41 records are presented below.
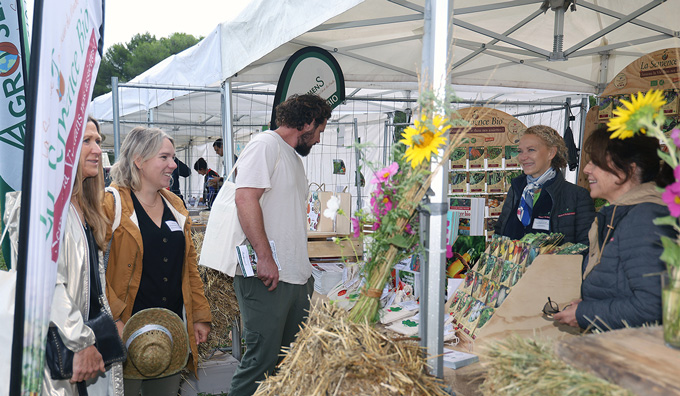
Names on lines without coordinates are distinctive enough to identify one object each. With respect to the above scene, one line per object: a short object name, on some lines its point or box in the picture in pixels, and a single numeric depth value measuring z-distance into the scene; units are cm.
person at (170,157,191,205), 852
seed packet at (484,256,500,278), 205
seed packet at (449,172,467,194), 663
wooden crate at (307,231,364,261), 370
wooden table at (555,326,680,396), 89
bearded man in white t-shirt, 252
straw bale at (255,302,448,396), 130
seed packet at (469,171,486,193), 660
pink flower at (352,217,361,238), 153
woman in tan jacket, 236
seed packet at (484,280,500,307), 195
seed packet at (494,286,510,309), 189
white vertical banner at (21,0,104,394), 126
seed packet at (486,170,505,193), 661
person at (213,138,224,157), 829
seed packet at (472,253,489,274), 213
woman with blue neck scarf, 278
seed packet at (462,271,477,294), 216
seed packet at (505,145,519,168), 649
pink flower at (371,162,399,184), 149
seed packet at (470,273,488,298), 209
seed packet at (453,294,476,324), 209
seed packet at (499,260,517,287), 192
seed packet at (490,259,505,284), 199
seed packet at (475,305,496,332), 192
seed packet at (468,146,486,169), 658
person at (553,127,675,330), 132
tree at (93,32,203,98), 3297
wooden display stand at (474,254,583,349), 172
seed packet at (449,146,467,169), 662
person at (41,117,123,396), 174
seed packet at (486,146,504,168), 653
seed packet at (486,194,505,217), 664
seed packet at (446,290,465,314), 222
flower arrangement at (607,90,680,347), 102
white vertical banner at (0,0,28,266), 216
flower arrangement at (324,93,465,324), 144
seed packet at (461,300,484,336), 198
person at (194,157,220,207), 816
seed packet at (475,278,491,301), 202
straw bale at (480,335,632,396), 98
